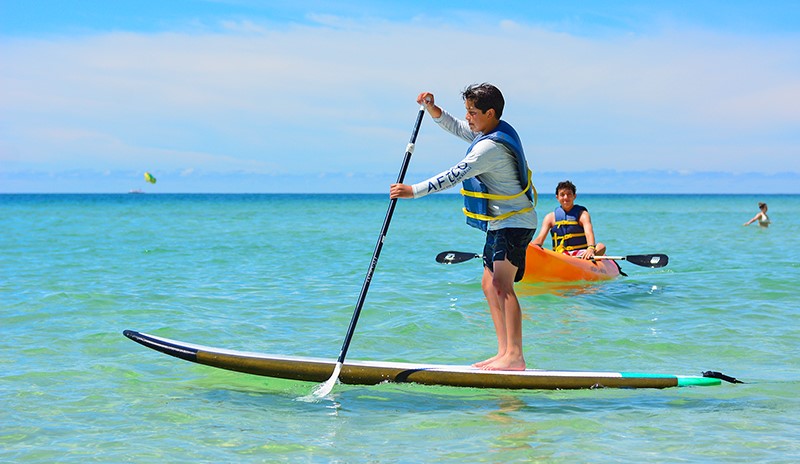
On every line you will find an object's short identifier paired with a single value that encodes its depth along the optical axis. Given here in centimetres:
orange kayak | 1146
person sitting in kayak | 1182
